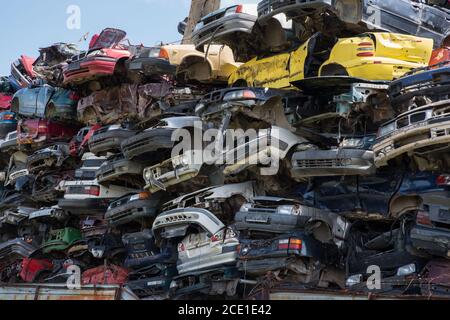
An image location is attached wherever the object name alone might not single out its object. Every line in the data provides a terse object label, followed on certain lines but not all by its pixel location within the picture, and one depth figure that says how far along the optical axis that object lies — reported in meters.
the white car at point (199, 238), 17.78
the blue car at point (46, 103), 28.23
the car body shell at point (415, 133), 14.73
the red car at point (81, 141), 25.59
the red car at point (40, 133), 28.83
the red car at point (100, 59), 25.73
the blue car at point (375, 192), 15.49
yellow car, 17.95
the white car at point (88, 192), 24.03
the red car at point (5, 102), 32.83
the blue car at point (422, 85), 15.55
